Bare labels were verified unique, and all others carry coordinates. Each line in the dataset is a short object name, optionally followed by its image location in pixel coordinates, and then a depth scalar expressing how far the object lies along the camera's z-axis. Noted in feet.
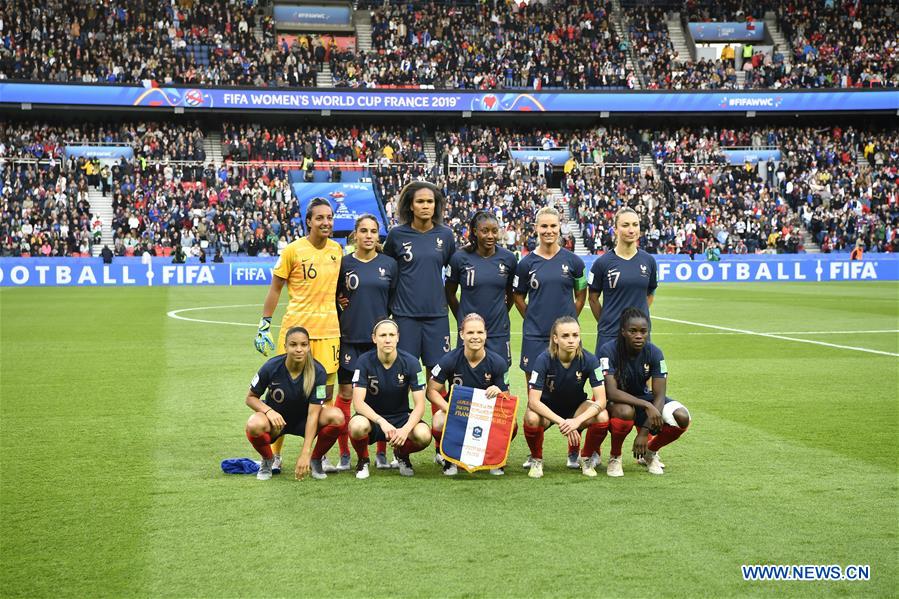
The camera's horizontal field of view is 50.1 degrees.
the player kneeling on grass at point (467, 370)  23.45
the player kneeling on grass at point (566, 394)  22.66
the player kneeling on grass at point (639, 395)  22.77
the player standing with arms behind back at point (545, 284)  24.76
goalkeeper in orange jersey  23.82
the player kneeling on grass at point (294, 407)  22.15
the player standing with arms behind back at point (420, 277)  24.39
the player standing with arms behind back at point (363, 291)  23.93
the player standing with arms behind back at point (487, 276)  24.73
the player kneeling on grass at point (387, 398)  22.40
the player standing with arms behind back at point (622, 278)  25.02
